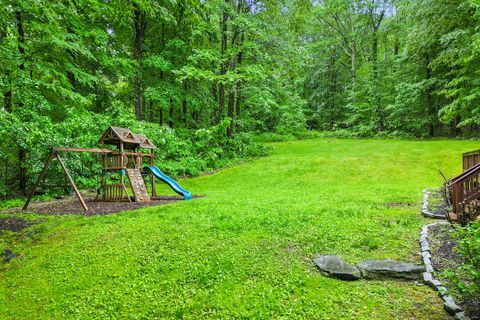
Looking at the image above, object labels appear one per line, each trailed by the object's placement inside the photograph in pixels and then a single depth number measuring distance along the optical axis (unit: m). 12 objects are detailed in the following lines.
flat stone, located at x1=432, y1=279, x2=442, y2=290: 3.61
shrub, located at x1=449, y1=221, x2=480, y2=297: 2.87
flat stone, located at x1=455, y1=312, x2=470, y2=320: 2.96
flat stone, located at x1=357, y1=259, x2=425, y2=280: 3.93
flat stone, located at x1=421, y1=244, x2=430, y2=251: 4.57
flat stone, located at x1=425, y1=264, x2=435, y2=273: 3.97
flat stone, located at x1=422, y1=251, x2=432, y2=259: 4.32
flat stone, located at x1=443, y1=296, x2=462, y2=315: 3.08
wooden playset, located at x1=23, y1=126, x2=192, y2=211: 9.71
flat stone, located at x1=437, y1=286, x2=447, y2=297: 3.29
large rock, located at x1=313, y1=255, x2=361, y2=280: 3.95
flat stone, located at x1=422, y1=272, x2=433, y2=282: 3.75
